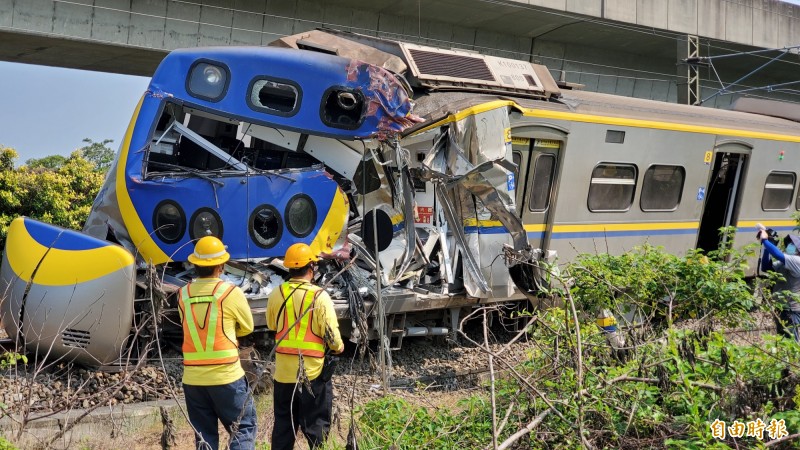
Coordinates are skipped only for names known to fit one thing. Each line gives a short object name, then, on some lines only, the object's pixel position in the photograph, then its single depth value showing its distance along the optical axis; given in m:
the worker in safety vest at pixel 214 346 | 5.39
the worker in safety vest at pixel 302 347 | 5.70
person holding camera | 8.49
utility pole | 19.61
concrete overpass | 14.45
